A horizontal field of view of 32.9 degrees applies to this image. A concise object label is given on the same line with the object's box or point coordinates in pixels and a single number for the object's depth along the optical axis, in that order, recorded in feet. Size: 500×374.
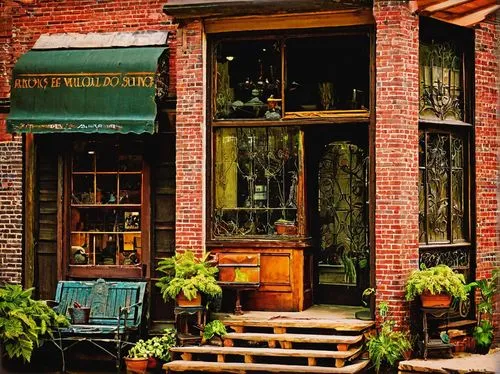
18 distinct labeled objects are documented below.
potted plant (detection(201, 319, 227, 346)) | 37.91
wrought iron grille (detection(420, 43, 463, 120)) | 40.52
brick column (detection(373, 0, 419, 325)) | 37.47
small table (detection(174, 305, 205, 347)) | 38.09
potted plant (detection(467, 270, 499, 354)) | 39.83
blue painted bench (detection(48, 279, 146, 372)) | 39.99
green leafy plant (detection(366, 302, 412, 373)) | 35.96
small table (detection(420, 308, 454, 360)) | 36.47
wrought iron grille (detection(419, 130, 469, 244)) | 40.16
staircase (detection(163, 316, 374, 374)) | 35.62
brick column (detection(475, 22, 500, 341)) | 42.14
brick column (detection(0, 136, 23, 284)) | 44.83
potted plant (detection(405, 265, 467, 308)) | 36.17
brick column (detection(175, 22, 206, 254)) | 40.45
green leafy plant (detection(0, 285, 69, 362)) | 38.32
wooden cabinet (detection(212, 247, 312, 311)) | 40.37
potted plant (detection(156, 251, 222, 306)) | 37.83
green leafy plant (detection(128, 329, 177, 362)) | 39.29
